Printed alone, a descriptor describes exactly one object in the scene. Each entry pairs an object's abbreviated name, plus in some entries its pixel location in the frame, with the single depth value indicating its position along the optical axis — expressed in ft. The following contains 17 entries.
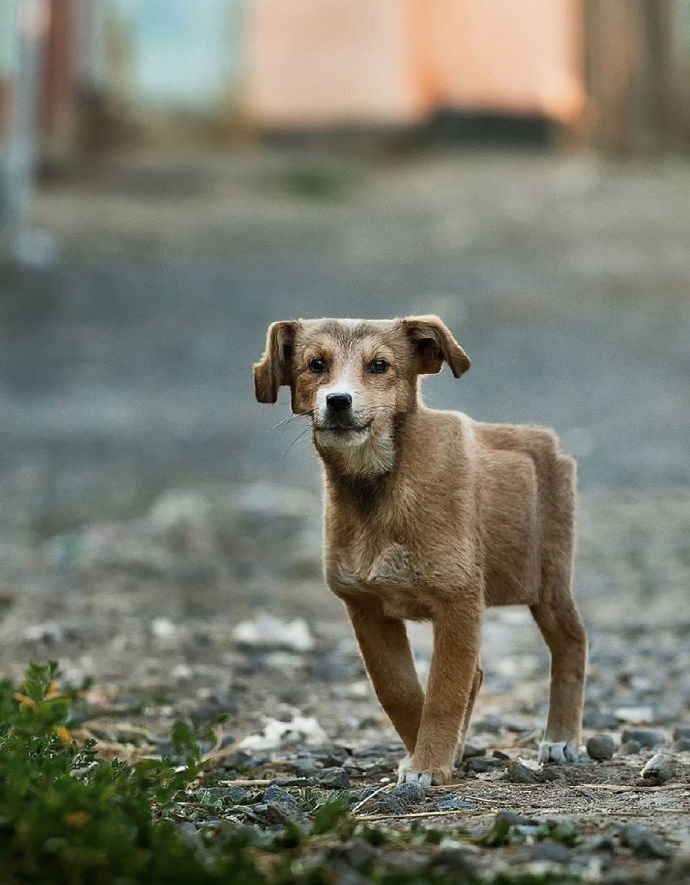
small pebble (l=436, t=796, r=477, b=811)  29.99
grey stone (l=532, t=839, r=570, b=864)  24.95
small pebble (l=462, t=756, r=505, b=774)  35.03
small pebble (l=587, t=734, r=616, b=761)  36.24
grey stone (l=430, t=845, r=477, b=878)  23.86
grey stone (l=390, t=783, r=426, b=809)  30.58
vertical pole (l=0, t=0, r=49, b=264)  113.91
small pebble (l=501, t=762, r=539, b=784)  33.50
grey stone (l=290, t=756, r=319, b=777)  36.04
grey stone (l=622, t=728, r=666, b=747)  38.99
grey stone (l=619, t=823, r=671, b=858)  25.07
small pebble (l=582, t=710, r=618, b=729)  41.96
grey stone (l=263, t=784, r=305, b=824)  28.94
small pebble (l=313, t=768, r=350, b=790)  33.71
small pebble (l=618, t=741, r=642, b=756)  37.65
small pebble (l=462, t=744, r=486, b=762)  36.83
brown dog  32.01
